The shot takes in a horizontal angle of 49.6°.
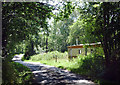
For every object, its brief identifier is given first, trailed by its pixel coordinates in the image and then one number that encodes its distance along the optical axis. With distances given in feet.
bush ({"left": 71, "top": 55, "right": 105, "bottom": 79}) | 33.87
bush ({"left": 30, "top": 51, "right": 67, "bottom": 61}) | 85.97
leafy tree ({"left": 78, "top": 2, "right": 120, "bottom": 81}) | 28.76
